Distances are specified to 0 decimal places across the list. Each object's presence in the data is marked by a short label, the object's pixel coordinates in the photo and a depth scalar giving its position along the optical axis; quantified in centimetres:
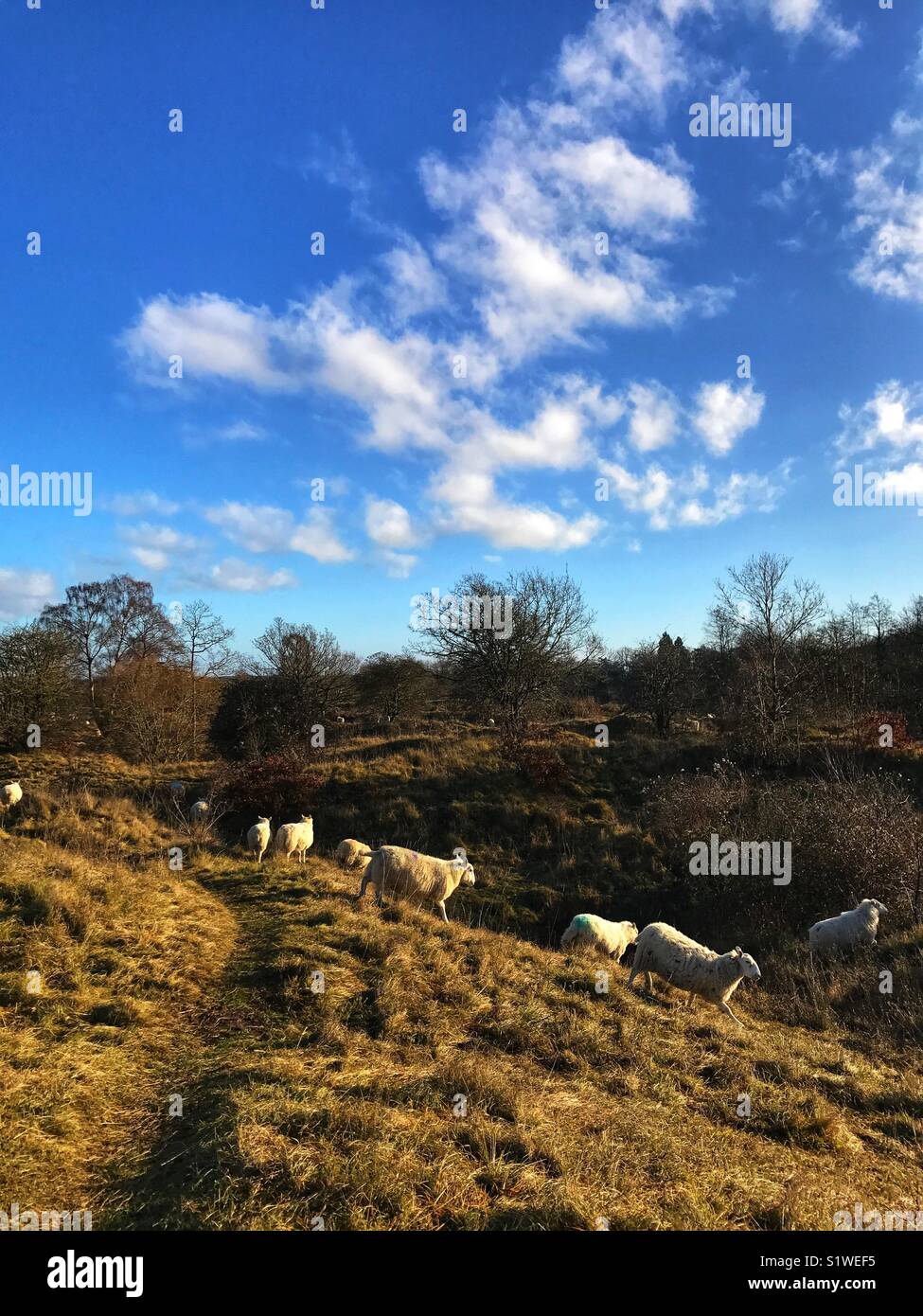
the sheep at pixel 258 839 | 1465
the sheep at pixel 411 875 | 1091
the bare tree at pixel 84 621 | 3791
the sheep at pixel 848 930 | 1141
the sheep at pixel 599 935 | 1105
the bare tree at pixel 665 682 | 3077
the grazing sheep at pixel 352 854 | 1468
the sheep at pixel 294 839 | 1445
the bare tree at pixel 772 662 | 2400
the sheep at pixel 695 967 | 878
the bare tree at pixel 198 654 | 3712
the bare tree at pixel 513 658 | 2733
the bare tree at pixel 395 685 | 4509
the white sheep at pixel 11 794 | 1784
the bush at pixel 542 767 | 2211
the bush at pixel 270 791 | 2098
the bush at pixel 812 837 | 1339
